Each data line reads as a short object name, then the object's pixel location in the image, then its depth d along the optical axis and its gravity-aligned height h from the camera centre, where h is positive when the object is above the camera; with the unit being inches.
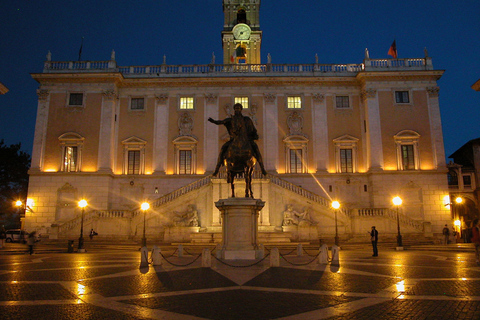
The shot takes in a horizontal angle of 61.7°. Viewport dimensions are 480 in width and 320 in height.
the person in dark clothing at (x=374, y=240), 783.0 -11.6
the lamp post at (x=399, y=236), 994.7 -4.9
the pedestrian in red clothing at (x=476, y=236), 611.2 -3.1
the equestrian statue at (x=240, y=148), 594.9 +126.1
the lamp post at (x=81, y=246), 949.5 -27.9
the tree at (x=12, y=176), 1999.3 +291.1
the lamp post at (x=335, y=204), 1143.0 +84.4
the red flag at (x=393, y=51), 1552.7 +698.1
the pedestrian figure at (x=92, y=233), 1217.0 +3.9
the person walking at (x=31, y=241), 872.3 -15.2
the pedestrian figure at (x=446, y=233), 1252.1 +3.0
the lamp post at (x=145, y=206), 1104.9 +77.7
